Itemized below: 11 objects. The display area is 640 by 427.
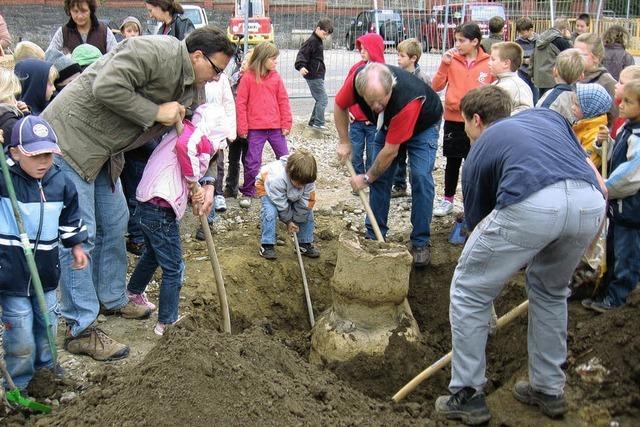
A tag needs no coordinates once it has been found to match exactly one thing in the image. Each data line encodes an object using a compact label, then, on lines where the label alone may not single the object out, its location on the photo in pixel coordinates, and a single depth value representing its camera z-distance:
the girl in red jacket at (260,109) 7.60
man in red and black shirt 5.29
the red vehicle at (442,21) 12.59
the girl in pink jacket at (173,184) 4.36
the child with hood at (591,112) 5.34
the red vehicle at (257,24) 12.78
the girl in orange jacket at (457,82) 6.97
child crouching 6.07
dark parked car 12.65
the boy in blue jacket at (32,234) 3.69
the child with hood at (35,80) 4.79
